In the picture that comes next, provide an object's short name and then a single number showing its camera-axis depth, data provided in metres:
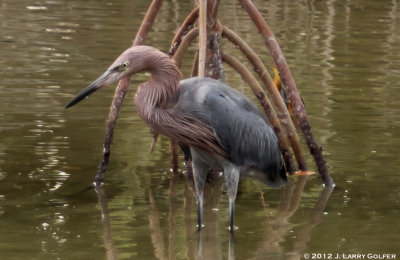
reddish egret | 14.82
